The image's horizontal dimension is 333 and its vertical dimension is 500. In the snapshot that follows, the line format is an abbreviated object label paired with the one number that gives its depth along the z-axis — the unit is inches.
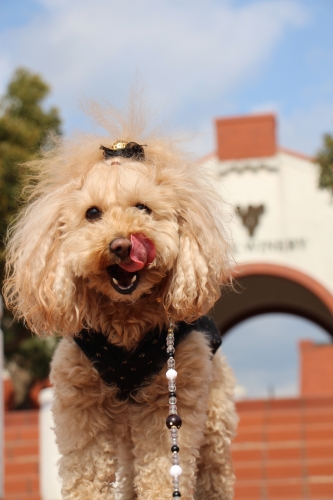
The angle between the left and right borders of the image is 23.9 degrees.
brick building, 619.5
